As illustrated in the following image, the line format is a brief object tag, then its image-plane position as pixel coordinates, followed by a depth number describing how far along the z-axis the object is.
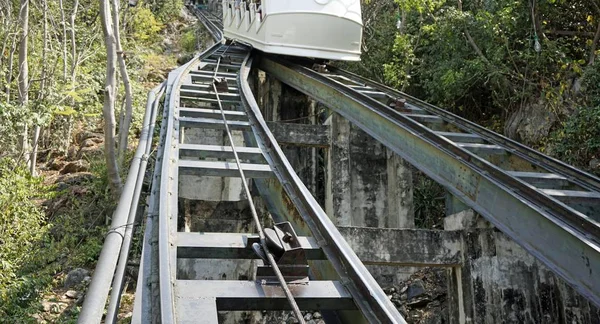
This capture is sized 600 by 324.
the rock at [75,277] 8.18
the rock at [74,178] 11.92
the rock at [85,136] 14.32
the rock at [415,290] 8.92
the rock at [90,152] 13.03
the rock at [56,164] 13.08
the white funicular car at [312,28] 9.30
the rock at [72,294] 7.82
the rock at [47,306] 7.28
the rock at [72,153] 13.58
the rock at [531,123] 8.63
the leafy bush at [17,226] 7.01
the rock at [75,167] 12.80
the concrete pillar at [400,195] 8.12
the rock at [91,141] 13.80
